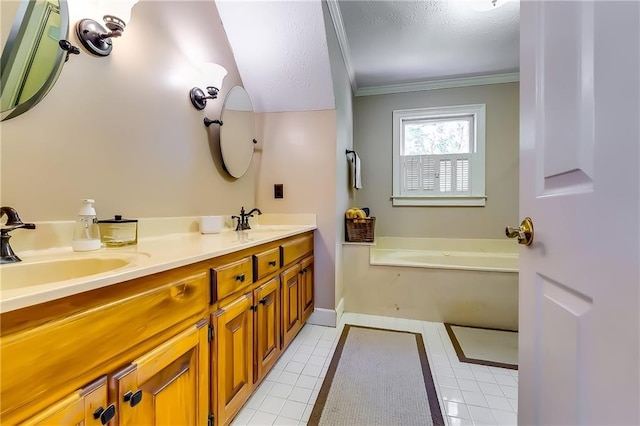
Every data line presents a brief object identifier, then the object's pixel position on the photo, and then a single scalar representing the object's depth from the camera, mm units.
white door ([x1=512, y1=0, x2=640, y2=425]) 371
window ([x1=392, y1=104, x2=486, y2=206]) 3121
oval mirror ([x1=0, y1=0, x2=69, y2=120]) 849
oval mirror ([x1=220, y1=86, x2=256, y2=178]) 1858
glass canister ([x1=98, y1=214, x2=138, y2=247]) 1077
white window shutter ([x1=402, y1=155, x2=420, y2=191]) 3270
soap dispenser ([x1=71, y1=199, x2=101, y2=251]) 988
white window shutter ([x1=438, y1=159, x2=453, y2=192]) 3189
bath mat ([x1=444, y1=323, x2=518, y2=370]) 1773
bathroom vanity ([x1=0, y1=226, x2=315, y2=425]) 503
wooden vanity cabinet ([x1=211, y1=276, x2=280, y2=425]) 1033
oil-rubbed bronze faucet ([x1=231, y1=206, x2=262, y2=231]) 1906
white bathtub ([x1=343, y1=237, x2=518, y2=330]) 2238
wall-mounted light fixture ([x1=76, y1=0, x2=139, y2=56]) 1038
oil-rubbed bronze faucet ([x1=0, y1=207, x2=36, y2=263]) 774
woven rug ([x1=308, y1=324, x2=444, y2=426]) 1286
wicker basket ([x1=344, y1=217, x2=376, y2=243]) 2555
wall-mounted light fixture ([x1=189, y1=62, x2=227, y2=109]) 1605
